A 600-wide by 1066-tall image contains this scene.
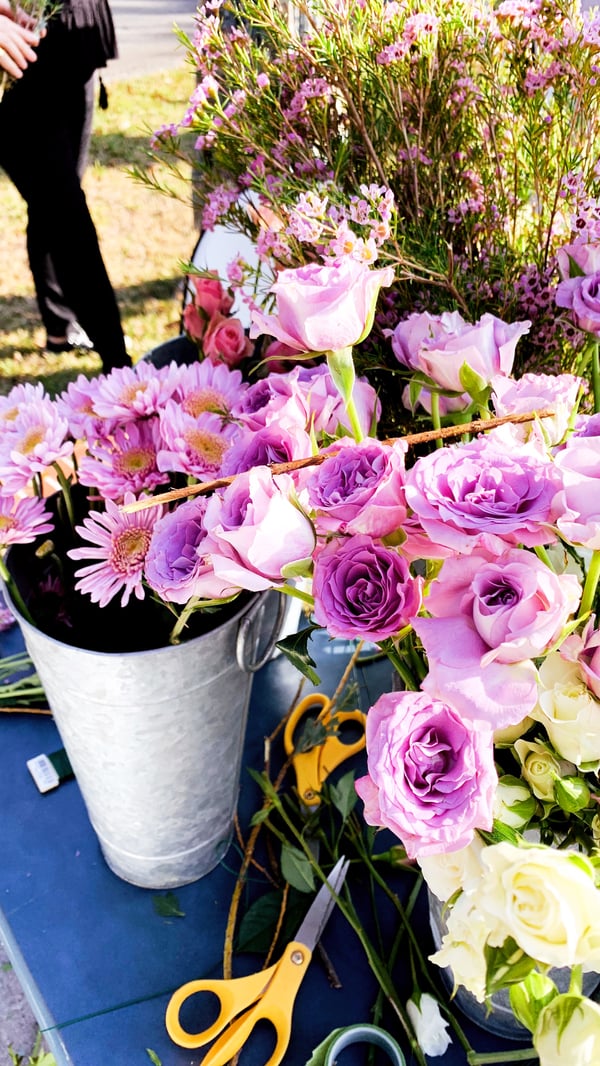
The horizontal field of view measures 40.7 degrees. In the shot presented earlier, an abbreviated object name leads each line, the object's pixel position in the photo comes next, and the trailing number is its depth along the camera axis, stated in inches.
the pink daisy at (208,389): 22.0
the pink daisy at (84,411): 21.7
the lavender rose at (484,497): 12.5
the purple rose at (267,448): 16.0
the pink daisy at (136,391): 21.1
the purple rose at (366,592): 14.2
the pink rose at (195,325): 26.7
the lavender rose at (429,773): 14.0
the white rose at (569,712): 14.5
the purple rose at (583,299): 17.7
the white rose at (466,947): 13.8
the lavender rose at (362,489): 13.6
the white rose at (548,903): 12.4
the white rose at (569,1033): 13.0
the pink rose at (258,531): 13.7
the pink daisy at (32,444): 20.0
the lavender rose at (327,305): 15.1
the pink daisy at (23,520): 20.1
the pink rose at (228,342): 25.3
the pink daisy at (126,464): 20.4
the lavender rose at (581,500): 12.2
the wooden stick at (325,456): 14.3
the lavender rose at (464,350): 17.1
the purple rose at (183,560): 15.2
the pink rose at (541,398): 15.6
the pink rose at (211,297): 26.1
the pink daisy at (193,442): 19.8
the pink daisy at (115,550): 18.6
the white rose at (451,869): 15.4
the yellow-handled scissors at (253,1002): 22.0
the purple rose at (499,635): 12.5
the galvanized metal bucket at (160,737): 20.1
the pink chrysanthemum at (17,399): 22.2
